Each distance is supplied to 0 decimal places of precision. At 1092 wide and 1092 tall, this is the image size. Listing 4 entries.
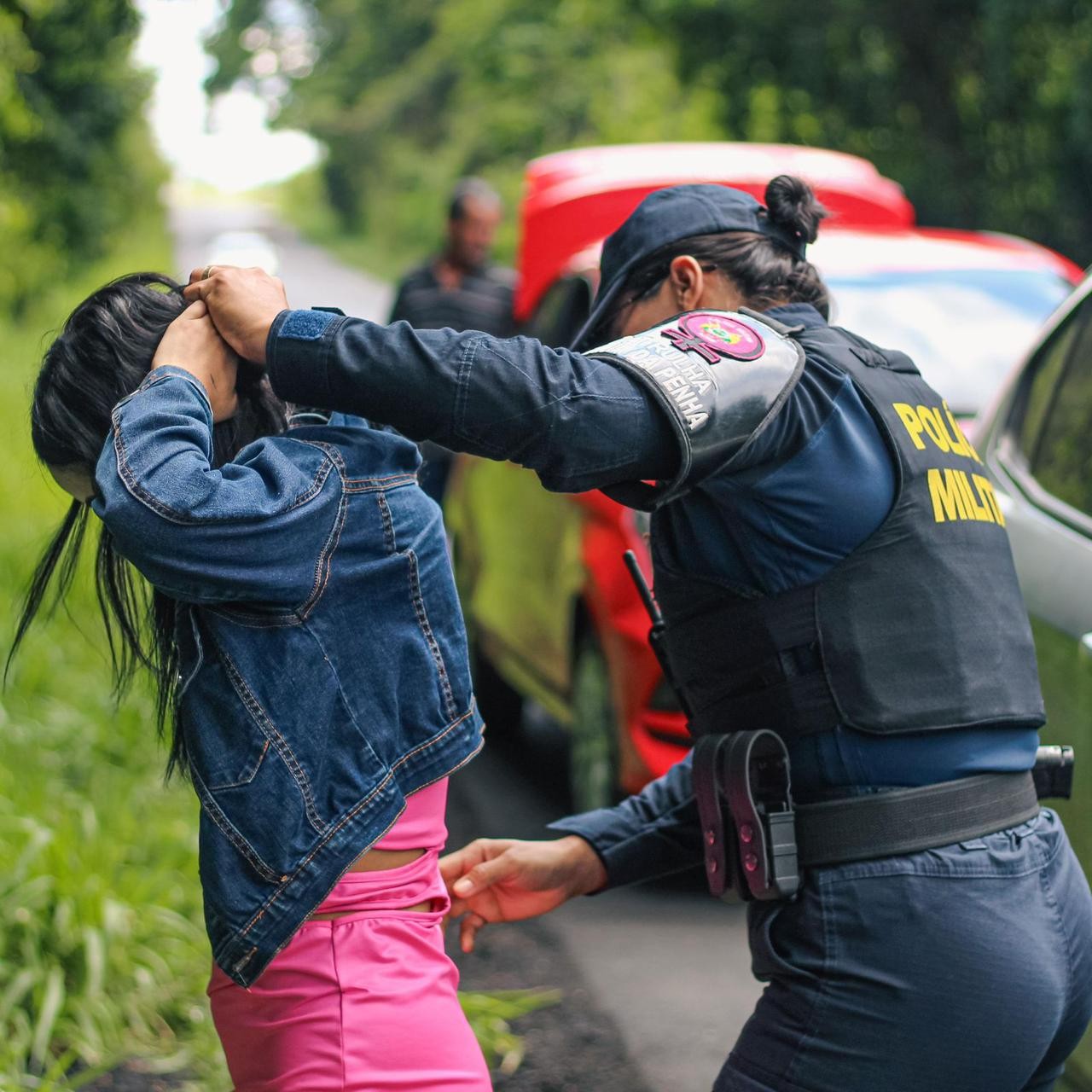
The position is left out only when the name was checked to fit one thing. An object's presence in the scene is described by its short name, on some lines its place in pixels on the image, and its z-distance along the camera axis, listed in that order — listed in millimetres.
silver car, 4112
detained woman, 3388
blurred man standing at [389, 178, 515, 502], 9738
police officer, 3349
